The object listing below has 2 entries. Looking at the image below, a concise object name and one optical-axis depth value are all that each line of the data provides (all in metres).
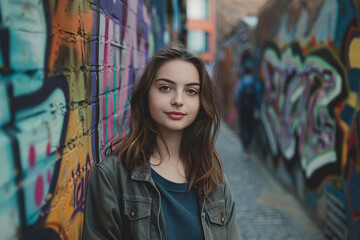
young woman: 1.58
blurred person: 7.85
